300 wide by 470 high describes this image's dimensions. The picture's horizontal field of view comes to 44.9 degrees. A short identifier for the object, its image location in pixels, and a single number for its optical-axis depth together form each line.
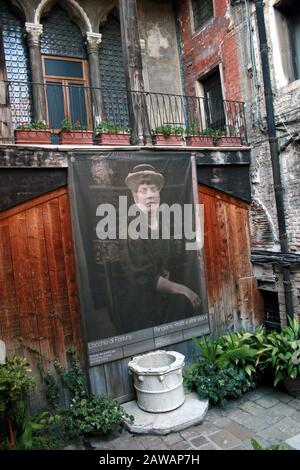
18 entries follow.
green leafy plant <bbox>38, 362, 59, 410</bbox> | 5.16
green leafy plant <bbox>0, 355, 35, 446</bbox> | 4.26
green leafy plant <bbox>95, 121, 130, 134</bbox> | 6.01
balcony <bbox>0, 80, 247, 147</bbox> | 6.11
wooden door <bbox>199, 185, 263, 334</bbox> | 6.81
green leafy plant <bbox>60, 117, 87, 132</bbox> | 5.68
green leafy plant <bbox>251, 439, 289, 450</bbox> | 3.87
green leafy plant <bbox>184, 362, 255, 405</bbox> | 5.57
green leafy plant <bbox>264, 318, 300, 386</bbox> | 5.55
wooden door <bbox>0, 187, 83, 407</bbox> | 5.05
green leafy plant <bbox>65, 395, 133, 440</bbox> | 4.76
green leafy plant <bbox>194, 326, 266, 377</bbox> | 5.81
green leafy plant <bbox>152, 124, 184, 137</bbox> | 6.40
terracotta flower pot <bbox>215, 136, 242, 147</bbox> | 7.05
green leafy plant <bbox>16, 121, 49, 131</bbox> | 5.41
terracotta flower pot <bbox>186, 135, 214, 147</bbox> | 6.81
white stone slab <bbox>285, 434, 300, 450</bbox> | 4.50
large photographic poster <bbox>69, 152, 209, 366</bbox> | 5.45
